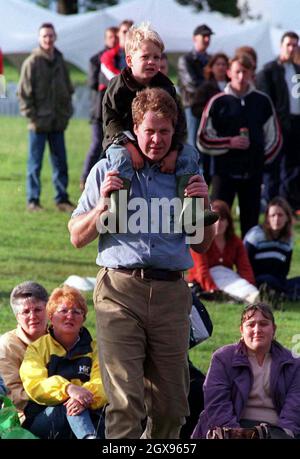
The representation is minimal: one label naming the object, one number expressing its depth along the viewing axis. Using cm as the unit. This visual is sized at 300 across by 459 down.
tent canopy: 2688
